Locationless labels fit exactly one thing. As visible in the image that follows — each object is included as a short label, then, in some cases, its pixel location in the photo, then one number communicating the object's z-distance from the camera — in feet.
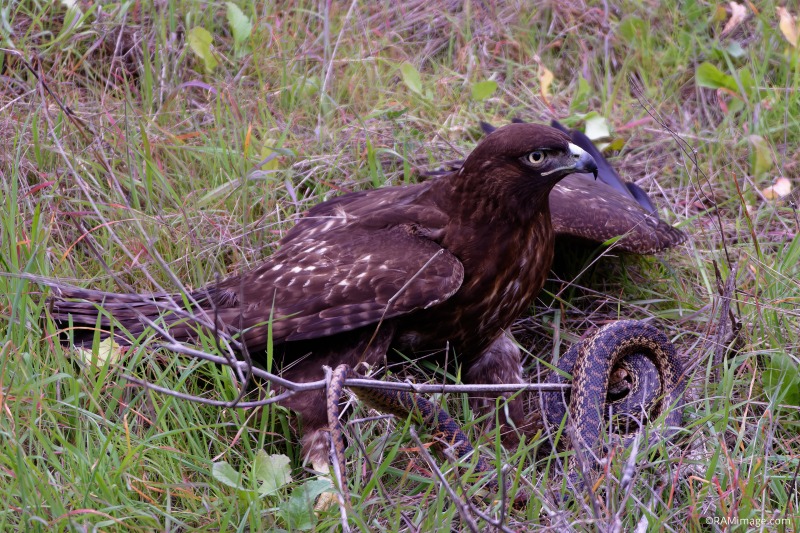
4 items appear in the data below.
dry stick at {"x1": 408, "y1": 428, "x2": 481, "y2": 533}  15.83
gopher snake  21.80
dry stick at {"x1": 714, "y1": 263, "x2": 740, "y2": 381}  24.23
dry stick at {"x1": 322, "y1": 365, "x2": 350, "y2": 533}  17.51
